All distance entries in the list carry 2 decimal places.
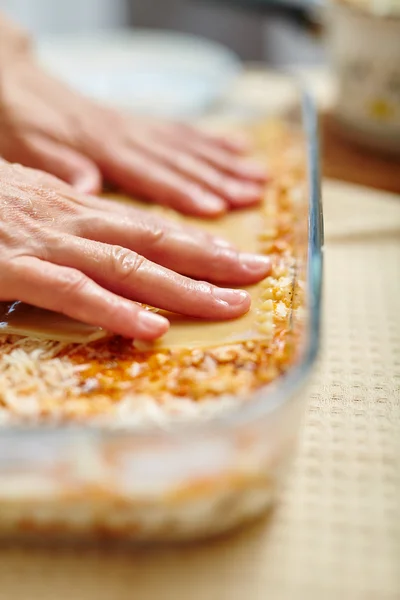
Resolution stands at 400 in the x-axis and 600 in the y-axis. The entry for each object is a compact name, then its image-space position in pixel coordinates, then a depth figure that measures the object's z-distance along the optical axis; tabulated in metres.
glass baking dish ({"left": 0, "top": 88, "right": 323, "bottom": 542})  0.39
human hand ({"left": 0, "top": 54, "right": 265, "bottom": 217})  0.57
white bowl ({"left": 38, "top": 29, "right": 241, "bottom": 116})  0.70
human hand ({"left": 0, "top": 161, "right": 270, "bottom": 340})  0.45
